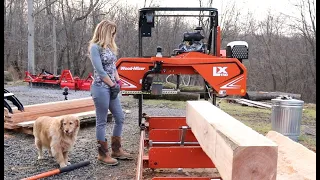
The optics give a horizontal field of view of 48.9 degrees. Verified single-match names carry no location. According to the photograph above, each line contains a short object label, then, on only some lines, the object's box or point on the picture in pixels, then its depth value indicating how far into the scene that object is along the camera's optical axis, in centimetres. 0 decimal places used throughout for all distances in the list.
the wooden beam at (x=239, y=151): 206
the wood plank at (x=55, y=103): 679
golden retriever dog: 448
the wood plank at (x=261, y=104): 1235
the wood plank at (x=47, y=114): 642
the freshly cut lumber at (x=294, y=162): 296
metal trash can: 671
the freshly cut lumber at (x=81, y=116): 617
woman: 435
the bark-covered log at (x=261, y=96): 1464
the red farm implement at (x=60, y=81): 1523
